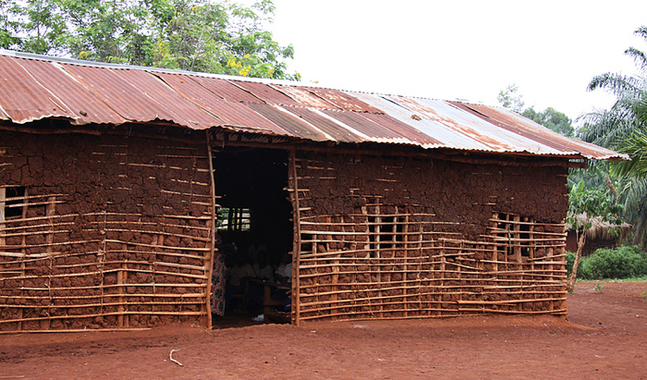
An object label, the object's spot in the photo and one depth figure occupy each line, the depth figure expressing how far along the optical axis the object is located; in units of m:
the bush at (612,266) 20.80
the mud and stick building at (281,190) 6.39
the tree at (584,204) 15.80
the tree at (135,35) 15.41
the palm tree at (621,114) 17.19
